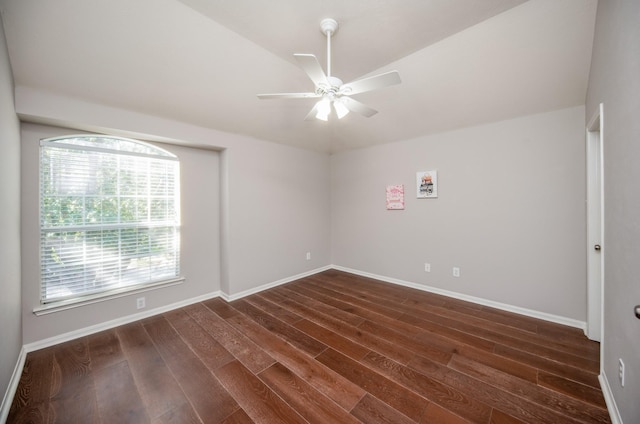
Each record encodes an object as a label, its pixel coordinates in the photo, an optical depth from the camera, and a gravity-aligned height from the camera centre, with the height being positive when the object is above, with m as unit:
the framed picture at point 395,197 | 3.90 +0.23
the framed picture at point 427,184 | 3.52 +0.40
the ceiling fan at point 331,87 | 1.60 +0.94
